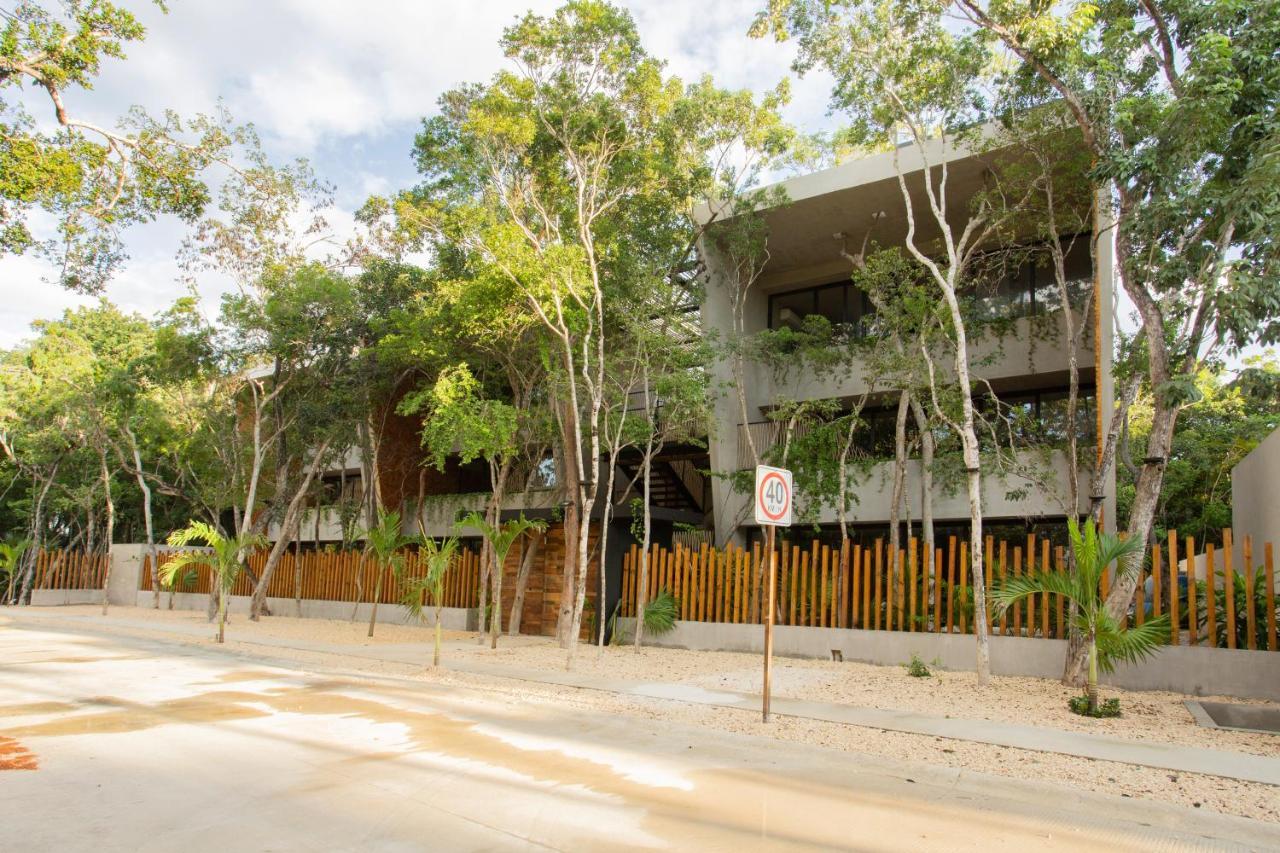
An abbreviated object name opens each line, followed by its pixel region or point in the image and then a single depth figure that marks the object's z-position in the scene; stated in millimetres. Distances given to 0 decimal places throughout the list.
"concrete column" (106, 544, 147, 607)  27281
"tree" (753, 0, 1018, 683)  11891
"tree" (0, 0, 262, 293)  8898
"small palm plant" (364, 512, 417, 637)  16578
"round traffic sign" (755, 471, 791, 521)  7977
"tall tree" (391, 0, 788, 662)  13234
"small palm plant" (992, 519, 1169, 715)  8914
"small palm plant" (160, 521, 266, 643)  14794
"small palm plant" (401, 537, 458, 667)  12977
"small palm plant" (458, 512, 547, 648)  14531
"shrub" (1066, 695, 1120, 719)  8727
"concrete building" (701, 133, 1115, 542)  15531
